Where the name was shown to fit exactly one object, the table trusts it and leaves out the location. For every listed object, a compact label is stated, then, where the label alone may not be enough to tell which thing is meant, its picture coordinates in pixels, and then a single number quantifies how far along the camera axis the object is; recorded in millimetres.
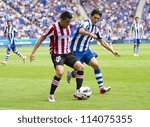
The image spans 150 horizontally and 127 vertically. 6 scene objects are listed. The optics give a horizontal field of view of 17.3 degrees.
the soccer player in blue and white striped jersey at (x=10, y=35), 25984
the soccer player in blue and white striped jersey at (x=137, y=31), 33088
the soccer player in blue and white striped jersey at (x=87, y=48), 14172
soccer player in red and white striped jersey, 12609
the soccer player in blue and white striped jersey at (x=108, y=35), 44138
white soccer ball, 12977
